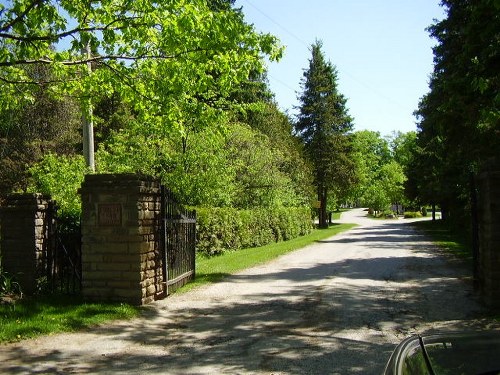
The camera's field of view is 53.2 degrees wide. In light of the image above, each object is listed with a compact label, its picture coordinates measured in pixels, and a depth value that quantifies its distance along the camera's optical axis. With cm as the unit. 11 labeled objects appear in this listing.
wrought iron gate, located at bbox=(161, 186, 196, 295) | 907
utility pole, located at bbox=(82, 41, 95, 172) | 1526
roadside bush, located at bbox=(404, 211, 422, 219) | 7544
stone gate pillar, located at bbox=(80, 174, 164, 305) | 808
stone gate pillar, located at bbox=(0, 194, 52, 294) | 862
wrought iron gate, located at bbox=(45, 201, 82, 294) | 890
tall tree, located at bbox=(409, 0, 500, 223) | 969
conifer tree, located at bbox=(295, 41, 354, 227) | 4575
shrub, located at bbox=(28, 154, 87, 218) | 1606
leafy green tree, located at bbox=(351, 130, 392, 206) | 10106
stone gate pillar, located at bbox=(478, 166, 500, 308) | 782
